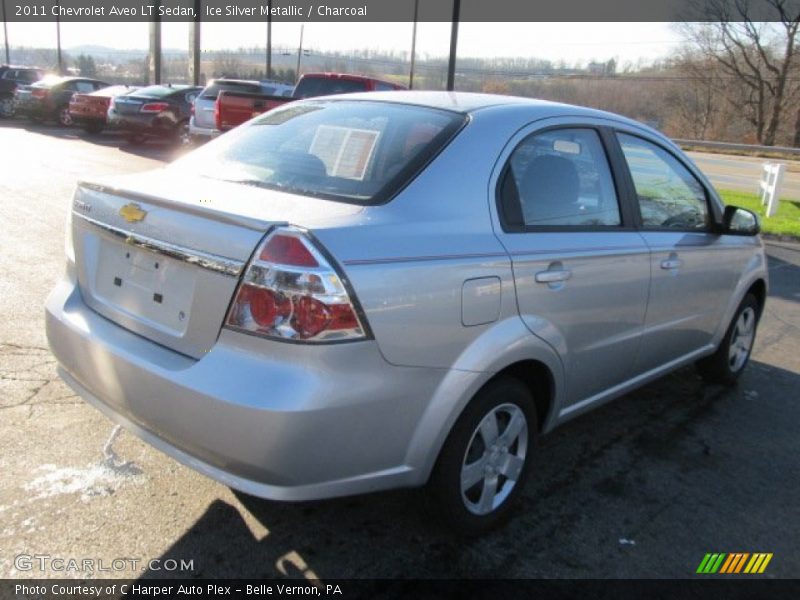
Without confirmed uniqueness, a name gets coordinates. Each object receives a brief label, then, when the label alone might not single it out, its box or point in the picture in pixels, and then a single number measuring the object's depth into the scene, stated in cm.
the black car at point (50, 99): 2283
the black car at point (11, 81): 2569
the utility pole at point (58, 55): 4866
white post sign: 1338
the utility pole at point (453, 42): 1647
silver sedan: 231
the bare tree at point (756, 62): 5566
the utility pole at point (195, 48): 3123
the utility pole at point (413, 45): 3619
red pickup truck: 1336
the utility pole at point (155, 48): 3056
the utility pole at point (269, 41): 4003
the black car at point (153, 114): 1762
